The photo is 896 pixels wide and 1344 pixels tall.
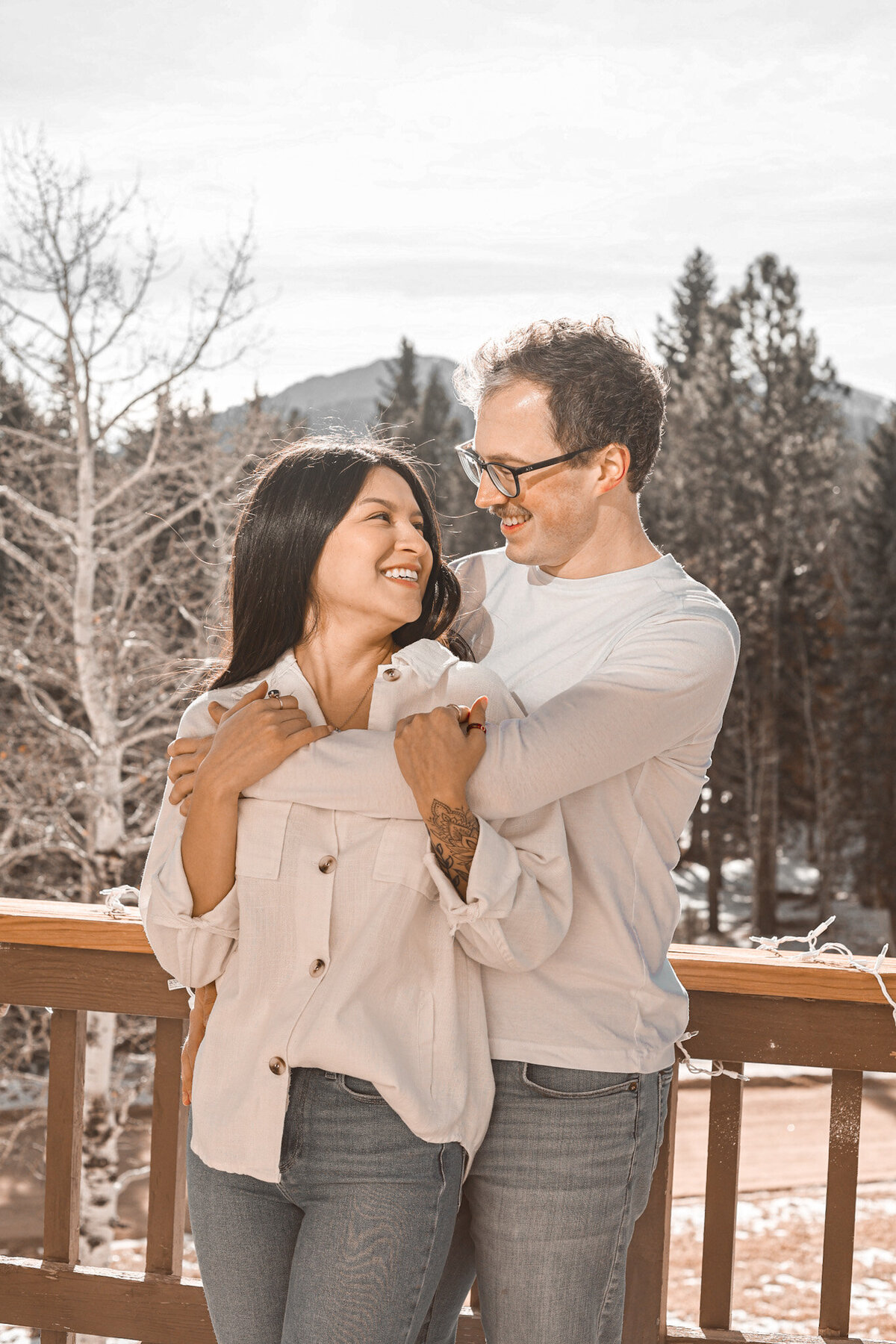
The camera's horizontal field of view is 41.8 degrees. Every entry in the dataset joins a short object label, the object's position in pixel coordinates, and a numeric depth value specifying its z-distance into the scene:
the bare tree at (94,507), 10.91
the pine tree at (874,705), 22.16
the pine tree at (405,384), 34.97
